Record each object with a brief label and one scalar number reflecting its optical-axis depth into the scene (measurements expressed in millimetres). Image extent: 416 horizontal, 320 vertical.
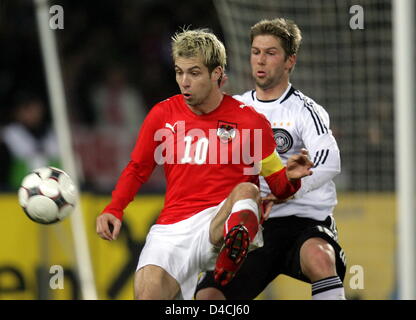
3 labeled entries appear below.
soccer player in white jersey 11125
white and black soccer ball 11195
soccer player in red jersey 10633
